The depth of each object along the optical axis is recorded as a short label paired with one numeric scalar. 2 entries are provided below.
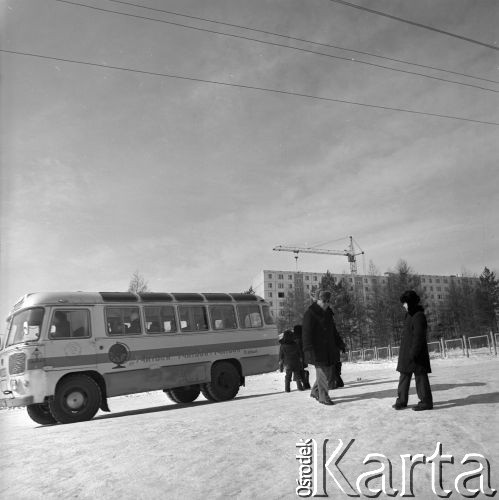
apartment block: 129.50
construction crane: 164.31
